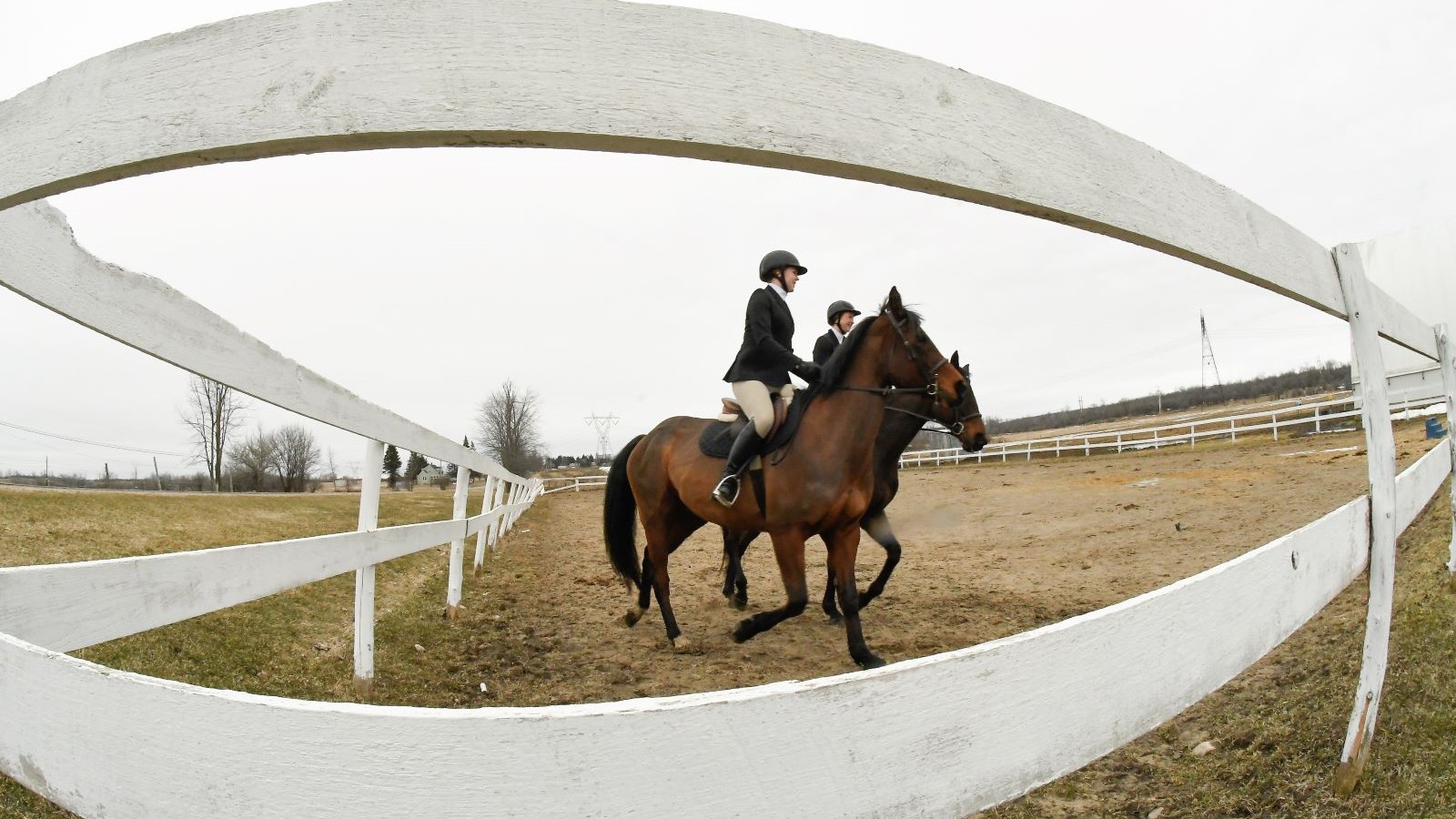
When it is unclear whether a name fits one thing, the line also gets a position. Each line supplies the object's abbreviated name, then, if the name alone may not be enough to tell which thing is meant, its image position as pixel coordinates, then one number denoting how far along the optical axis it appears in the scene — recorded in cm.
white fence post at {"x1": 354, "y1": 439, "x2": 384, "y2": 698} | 364
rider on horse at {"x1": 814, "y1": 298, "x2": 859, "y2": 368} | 670
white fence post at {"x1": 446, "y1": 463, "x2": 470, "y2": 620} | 582
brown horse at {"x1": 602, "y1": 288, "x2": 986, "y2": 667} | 428
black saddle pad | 457
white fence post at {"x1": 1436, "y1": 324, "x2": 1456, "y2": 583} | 368
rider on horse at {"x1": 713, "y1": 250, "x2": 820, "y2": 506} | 461
